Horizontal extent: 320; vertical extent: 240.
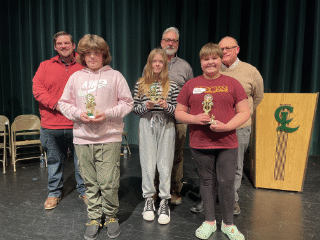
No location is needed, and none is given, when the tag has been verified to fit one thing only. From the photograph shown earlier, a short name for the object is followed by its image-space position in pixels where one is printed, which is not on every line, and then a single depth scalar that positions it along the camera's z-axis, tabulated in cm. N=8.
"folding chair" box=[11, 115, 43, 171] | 404
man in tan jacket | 229
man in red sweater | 249
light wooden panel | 298
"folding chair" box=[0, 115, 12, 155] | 446
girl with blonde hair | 226
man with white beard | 258
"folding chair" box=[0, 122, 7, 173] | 387
